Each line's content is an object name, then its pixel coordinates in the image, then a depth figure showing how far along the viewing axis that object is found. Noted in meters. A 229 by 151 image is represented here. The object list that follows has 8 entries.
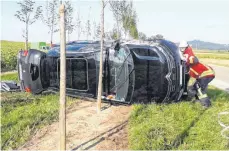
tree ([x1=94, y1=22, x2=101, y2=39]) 35.73
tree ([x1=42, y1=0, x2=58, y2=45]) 32.27
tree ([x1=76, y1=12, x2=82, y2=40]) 35.29
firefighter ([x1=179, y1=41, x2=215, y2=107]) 9.32
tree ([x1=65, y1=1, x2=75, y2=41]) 32.70
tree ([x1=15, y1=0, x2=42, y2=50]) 28.74
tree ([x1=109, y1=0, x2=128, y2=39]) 27.69
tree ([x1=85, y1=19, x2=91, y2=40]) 37.91
